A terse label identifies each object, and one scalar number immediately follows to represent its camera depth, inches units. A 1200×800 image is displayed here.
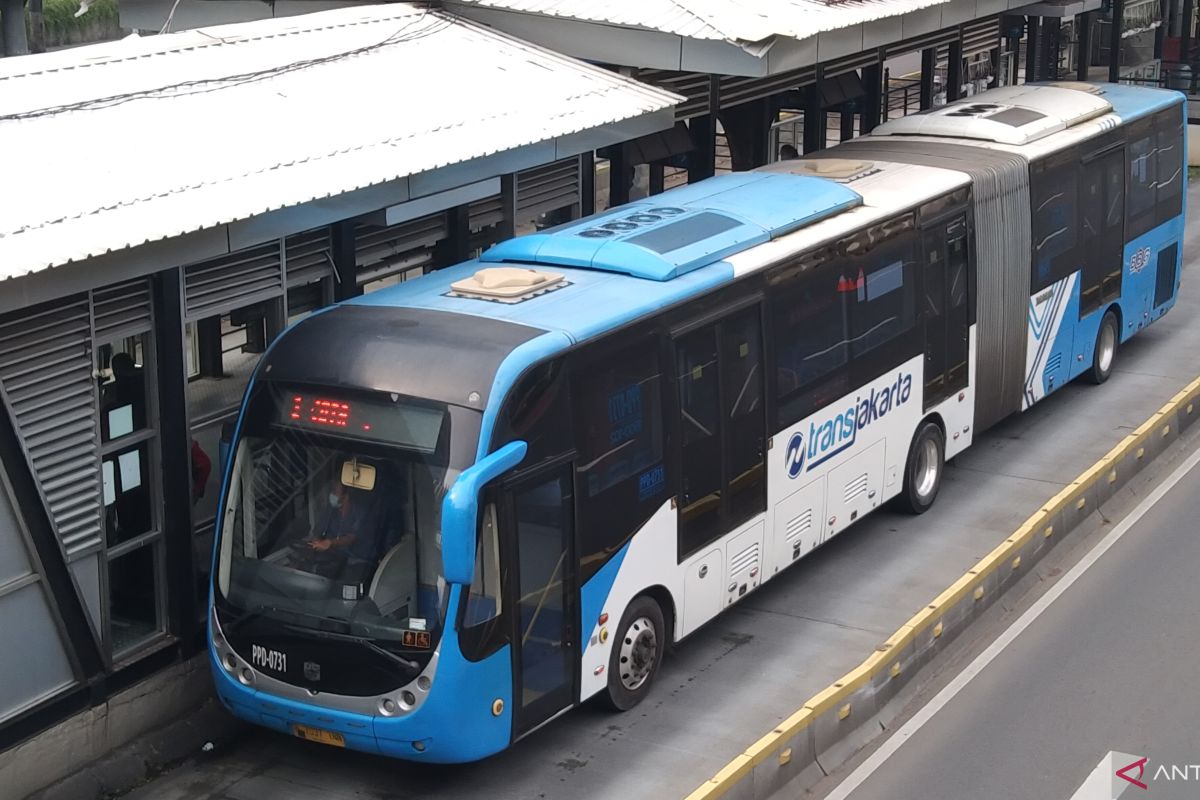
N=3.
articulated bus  755.0
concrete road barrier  776.2
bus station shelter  756.8
